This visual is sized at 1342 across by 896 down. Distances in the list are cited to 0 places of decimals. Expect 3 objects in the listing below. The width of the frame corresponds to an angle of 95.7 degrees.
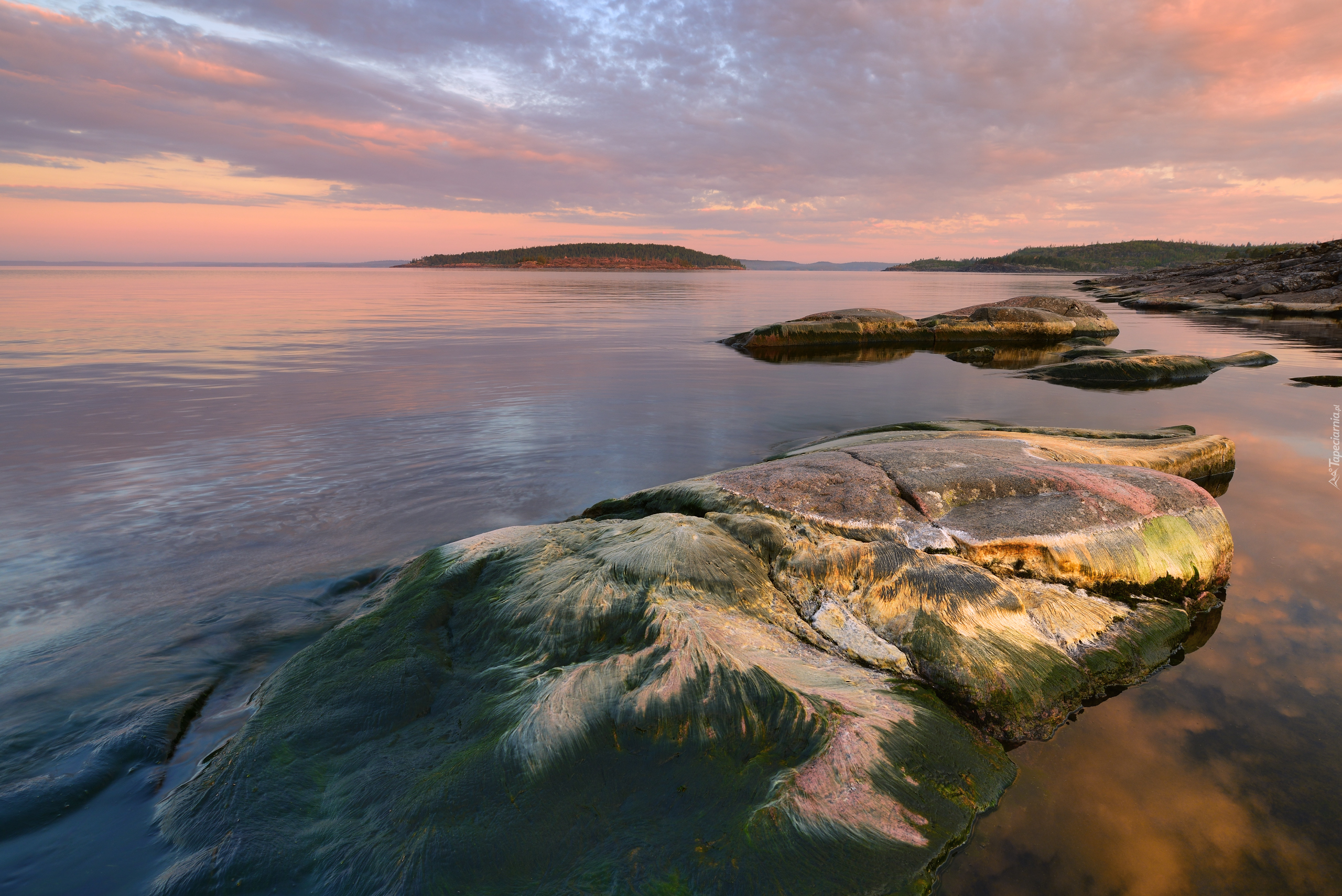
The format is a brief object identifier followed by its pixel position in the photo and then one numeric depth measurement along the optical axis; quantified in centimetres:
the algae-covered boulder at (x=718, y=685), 229
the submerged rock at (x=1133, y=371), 1292
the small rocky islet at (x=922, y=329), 1944
